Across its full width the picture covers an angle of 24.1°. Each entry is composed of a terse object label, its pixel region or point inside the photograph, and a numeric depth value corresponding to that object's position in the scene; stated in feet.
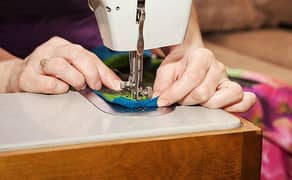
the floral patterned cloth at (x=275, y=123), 3.24
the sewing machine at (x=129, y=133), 1.78
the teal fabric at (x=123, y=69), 2.13
